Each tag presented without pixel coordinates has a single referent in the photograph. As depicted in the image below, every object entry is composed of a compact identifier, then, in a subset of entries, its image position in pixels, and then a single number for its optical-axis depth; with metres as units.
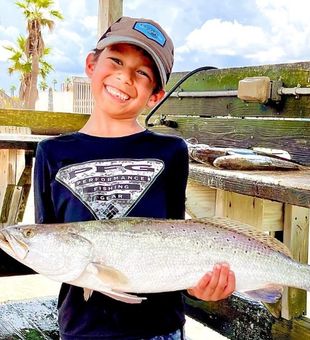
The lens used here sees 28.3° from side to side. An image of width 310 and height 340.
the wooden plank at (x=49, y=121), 3.96
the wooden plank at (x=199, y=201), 2.91
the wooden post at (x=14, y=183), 3.52
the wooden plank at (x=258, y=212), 2.85
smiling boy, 1.61
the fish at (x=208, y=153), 2.58
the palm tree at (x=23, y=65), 26.20
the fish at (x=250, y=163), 2.39
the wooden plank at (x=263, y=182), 1.87
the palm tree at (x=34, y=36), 24.84
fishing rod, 3.72
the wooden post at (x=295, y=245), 2.79
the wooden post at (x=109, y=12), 4.32
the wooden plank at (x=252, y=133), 2.84
